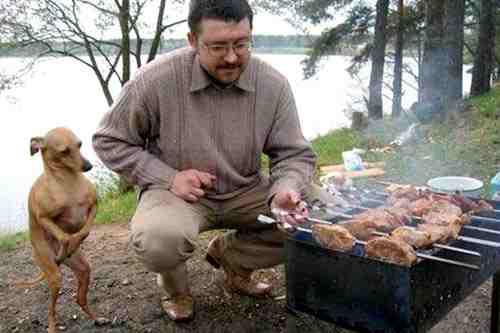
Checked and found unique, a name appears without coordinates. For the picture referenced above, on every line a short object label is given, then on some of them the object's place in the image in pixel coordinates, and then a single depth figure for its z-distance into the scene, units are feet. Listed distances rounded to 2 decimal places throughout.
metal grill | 6.42
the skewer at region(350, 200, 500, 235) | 7.58
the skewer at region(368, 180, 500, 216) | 9.77
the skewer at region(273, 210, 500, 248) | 6.89
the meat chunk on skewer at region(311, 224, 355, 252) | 6.90
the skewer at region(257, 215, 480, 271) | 6.15
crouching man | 9.00
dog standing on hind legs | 8.02
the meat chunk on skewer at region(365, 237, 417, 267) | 6.36
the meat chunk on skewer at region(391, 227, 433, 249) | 6.92
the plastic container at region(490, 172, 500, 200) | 12.84
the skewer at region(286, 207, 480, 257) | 6.67
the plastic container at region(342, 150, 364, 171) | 20.88
